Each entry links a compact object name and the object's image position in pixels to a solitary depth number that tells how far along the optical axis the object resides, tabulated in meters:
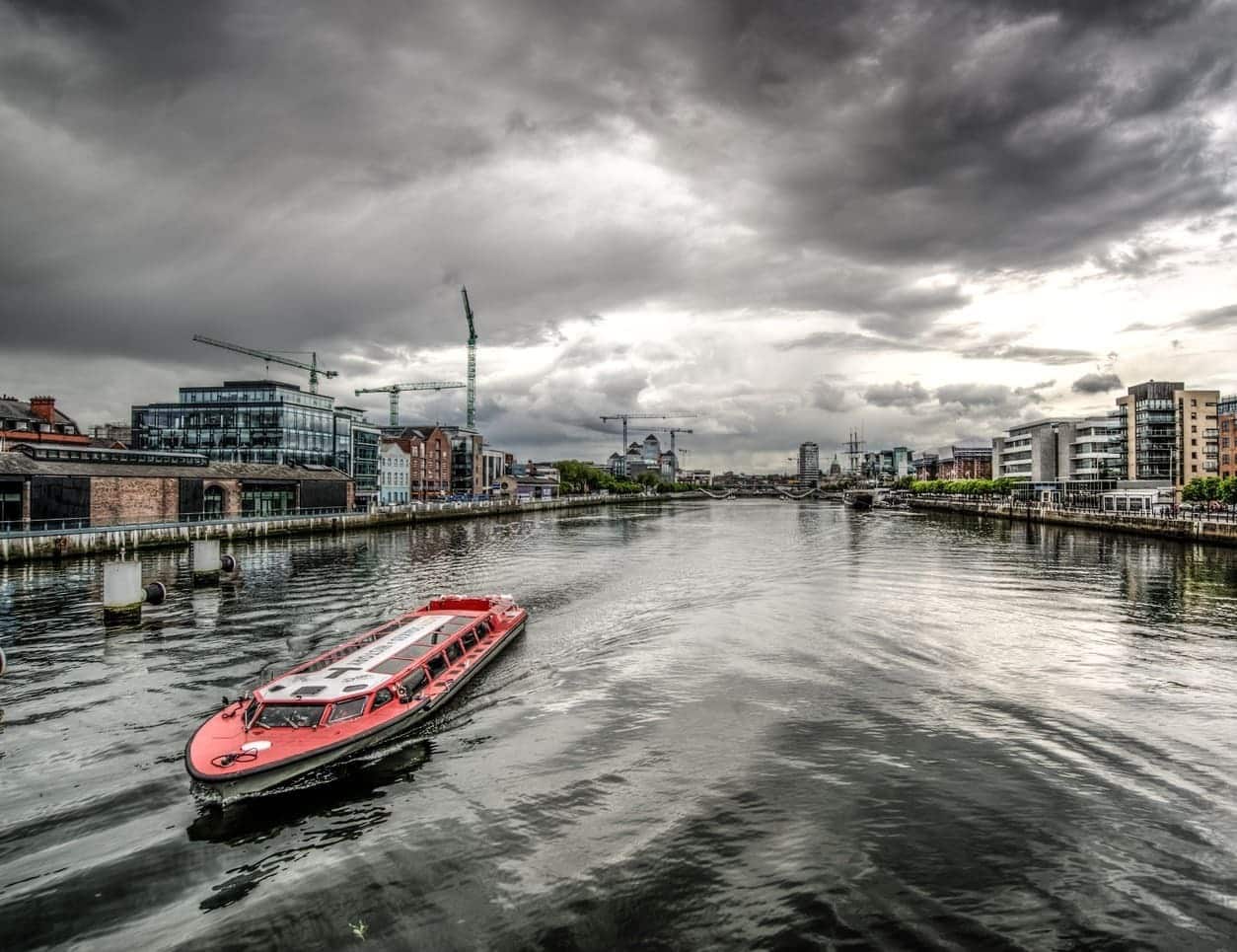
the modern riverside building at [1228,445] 130.38
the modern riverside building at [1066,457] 162.50
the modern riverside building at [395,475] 162.25
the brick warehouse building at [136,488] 63.72
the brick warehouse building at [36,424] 95.56
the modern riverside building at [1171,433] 144.25
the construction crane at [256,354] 172.80
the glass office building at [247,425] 131.12
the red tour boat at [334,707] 17.20
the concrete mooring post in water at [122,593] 34.84
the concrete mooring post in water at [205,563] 47.78
